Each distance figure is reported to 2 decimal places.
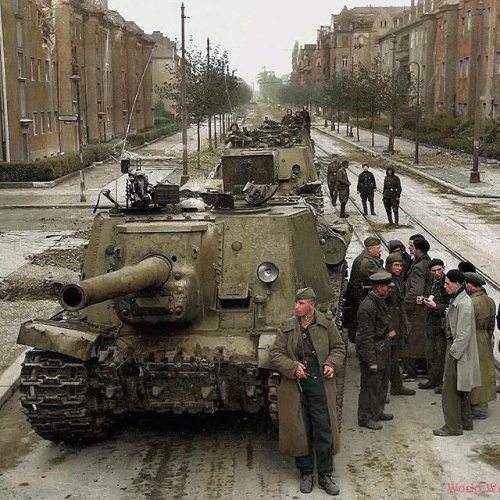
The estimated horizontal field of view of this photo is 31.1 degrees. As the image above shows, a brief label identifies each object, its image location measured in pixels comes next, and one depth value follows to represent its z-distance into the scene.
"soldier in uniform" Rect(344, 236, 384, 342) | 10.19
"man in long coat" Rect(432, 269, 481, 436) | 8.20
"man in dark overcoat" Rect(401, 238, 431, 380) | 9.94
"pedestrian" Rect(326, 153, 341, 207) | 23.50
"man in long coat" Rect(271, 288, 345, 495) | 7.19
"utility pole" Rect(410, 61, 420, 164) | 40.44
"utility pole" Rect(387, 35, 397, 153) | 46.16
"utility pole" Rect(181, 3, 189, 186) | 32.44
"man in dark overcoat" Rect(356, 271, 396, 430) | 8.40
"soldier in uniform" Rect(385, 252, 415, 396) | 9.00
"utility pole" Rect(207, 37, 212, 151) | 46.31
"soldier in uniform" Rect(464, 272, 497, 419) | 8.49
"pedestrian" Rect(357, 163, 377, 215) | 23.33
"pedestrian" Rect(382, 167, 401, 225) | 21.36
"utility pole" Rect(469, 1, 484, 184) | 31.78
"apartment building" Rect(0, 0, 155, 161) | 37.78
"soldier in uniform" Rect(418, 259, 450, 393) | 9.58
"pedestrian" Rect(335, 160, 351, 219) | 23.17
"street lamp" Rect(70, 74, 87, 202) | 28.58
